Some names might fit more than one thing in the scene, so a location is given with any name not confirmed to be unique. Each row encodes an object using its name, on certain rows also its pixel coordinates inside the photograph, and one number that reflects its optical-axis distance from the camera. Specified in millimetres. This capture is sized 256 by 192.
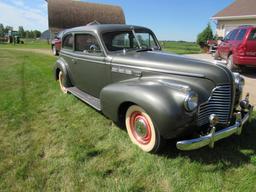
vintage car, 2323
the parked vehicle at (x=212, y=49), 11690
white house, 14136
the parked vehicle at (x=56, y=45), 11669
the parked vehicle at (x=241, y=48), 6428
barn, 30785
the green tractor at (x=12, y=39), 25572
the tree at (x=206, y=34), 22415
